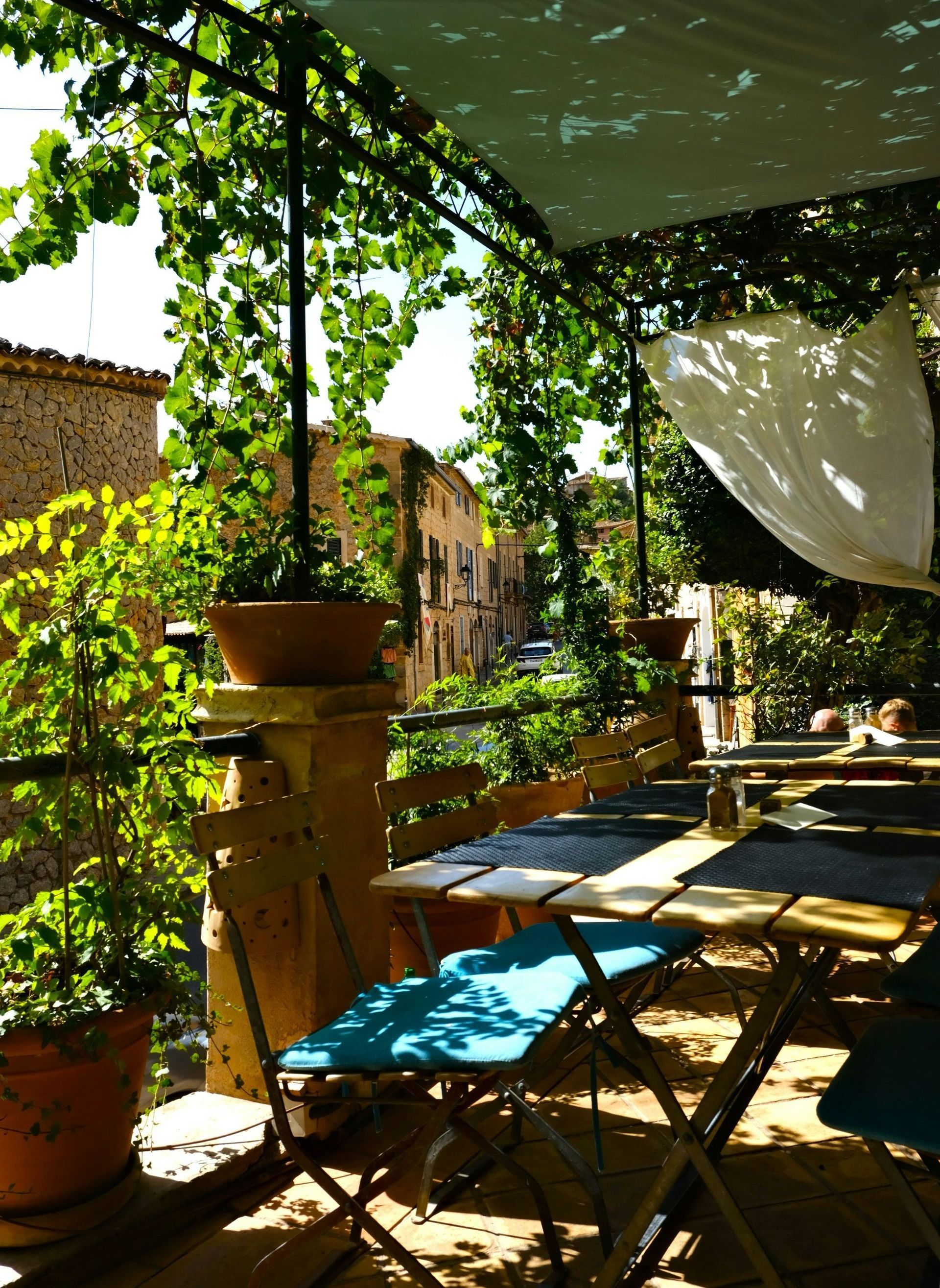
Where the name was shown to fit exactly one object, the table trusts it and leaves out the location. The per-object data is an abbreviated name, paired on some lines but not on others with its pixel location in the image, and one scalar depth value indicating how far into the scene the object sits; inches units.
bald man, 168.4
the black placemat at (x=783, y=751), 127.6
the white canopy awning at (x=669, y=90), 85.4
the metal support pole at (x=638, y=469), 184.5
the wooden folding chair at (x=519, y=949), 70.7
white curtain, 141.6
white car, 1133.7
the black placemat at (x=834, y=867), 57.3
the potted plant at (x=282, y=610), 90.4
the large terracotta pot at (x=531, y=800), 137.7
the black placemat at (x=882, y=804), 80.1
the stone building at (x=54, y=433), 442.3
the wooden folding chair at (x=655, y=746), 122.3
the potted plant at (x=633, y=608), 186.2
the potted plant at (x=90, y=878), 64.3
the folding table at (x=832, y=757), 114.1
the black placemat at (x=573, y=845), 70.4
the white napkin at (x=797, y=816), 80.4
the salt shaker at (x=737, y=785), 80.6
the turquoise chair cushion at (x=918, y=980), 74.0
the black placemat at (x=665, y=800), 92.4
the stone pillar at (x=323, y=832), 89.2
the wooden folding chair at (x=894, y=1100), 51.2
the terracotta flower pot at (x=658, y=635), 185.9
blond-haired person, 156.9
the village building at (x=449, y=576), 880.9
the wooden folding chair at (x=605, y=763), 111.0
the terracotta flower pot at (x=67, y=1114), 63.2
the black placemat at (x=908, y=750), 120.3
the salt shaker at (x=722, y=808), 79.6
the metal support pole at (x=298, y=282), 93.8
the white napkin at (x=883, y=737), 132.6
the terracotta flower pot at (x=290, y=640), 90.0
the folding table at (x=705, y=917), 52.2
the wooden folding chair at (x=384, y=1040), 60.1
